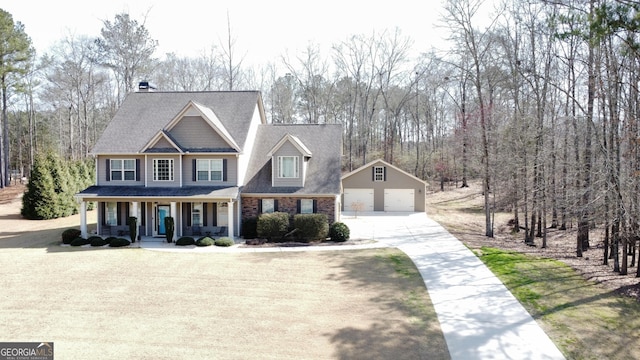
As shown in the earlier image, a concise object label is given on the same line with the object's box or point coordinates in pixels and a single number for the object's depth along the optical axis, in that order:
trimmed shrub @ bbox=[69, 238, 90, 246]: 21.19
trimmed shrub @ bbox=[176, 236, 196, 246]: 21.30
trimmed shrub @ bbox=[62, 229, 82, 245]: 21.70
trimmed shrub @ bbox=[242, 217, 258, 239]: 23.00
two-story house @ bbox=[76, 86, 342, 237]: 22.91
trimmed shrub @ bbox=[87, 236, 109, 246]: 21.16
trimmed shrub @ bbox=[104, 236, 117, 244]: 21.29
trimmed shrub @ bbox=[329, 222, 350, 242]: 22.00
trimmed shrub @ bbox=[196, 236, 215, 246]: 21.17
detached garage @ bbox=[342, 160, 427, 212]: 33.94
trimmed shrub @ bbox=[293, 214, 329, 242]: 22.28
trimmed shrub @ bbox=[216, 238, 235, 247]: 21.20
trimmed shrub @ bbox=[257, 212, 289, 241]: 22.34
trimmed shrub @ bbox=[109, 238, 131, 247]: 20.98
